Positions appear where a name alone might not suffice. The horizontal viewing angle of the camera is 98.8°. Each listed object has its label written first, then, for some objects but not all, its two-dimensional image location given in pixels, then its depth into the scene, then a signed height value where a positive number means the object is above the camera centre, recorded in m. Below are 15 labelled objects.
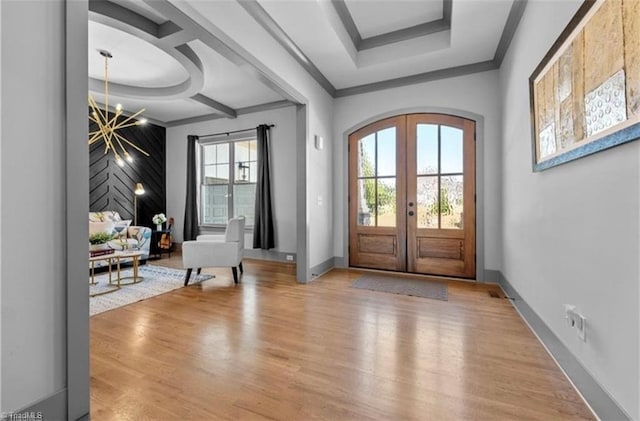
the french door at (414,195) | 3.87 +0.23
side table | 5.48 -0.64
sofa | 4.38 -0.35
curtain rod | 5.54 +1.66
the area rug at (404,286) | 3.27 -0.98
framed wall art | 1.14 +0.66
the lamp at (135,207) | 5.78 +0.09
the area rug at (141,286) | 2.95 -0.97
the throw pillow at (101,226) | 4.31 -0.24
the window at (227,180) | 5.74 +0.67
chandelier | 5.30 +1.39
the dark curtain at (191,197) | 5.96 +0.31
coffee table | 3.30 -0.66
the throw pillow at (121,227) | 4.59 -0.27
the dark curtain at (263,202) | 5.20 +0.17
